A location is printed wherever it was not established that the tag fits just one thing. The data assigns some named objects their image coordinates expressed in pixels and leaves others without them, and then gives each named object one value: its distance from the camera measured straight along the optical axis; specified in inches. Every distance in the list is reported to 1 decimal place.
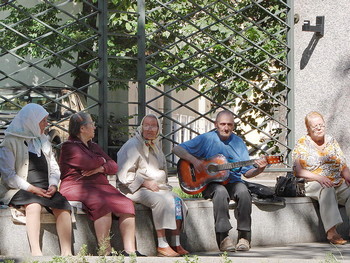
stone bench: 531.8
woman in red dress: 541.6
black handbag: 660.1
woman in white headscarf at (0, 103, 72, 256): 522.0
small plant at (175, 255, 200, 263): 426.0
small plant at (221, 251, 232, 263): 420.1
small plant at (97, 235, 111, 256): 446.7
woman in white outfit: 563.5
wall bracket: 703.1
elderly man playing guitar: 593.3
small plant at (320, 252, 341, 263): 417.6
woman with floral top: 644.1
